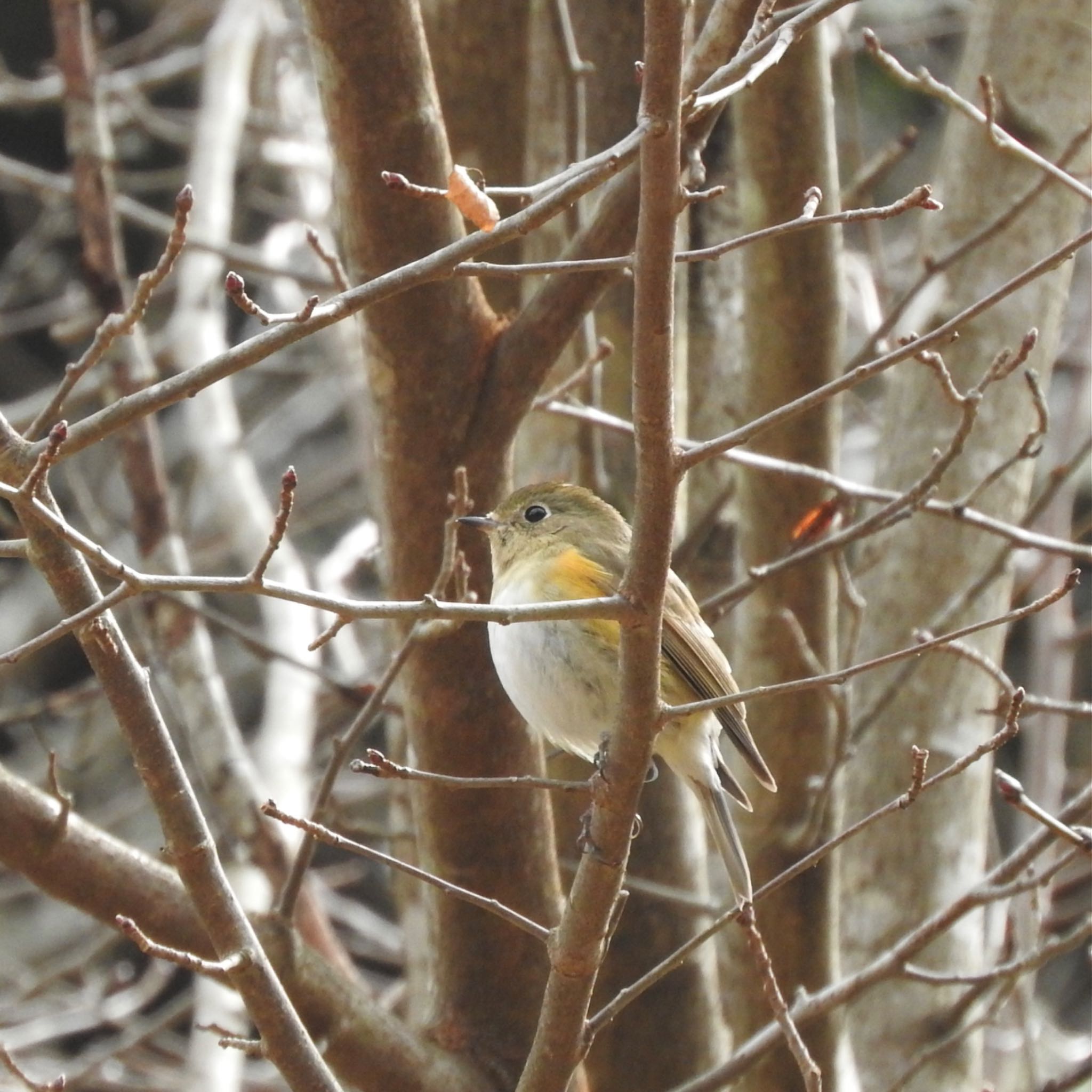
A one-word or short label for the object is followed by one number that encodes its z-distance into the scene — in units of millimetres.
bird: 5832
